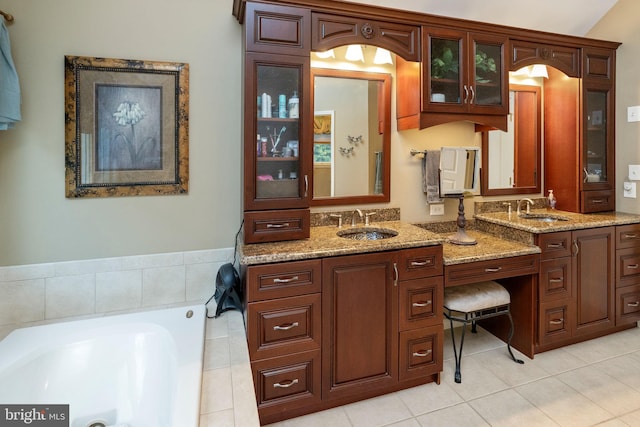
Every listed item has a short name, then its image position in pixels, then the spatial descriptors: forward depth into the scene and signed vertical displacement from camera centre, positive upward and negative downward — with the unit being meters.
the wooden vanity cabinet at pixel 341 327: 1.73 -0.65
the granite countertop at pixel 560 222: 2.33 -0.10
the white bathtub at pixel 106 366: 1.46 -0.74
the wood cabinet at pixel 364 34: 1.96 +1.03
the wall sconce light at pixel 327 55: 2.30 +1.02
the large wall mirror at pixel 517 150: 2.86 +0.48
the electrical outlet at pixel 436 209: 2.69 -0.02
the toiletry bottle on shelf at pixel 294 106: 1.96 +0.58
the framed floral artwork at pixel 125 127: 1.88 +0.45
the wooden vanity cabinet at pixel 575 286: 2.35 -0.56
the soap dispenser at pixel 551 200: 2.96 +0.06
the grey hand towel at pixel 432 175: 2.58 +0.24
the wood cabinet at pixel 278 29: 1.81 +0.96
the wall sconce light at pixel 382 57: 2.43 +1.06
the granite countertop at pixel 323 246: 1.72 -0.21
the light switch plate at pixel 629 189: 2.79 +0.15
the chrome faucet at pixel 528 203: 2.93 +0.03
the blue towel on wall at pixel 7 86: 1.62 +0.58
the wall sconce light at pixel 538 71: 2.88 +1.14
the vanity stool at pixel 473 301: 2.19 -0.61
